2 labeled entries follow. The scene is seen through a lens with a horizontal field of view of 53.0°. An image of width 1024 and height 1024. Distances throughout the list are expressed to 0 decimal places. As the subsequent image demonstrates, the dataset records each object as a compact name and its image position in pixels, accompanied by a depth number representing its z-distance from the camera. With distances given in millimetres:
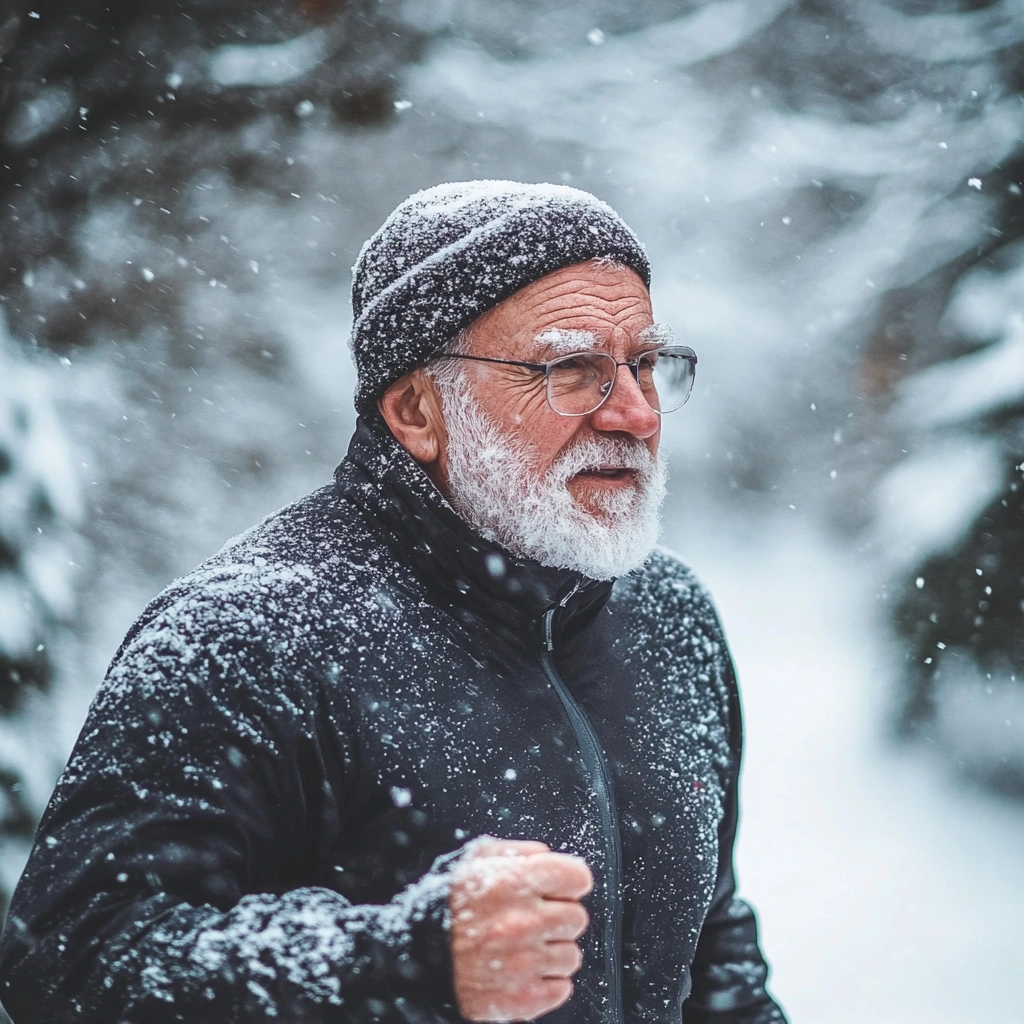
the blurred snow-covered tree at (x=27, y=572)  3791
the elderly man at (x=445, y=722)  1168
